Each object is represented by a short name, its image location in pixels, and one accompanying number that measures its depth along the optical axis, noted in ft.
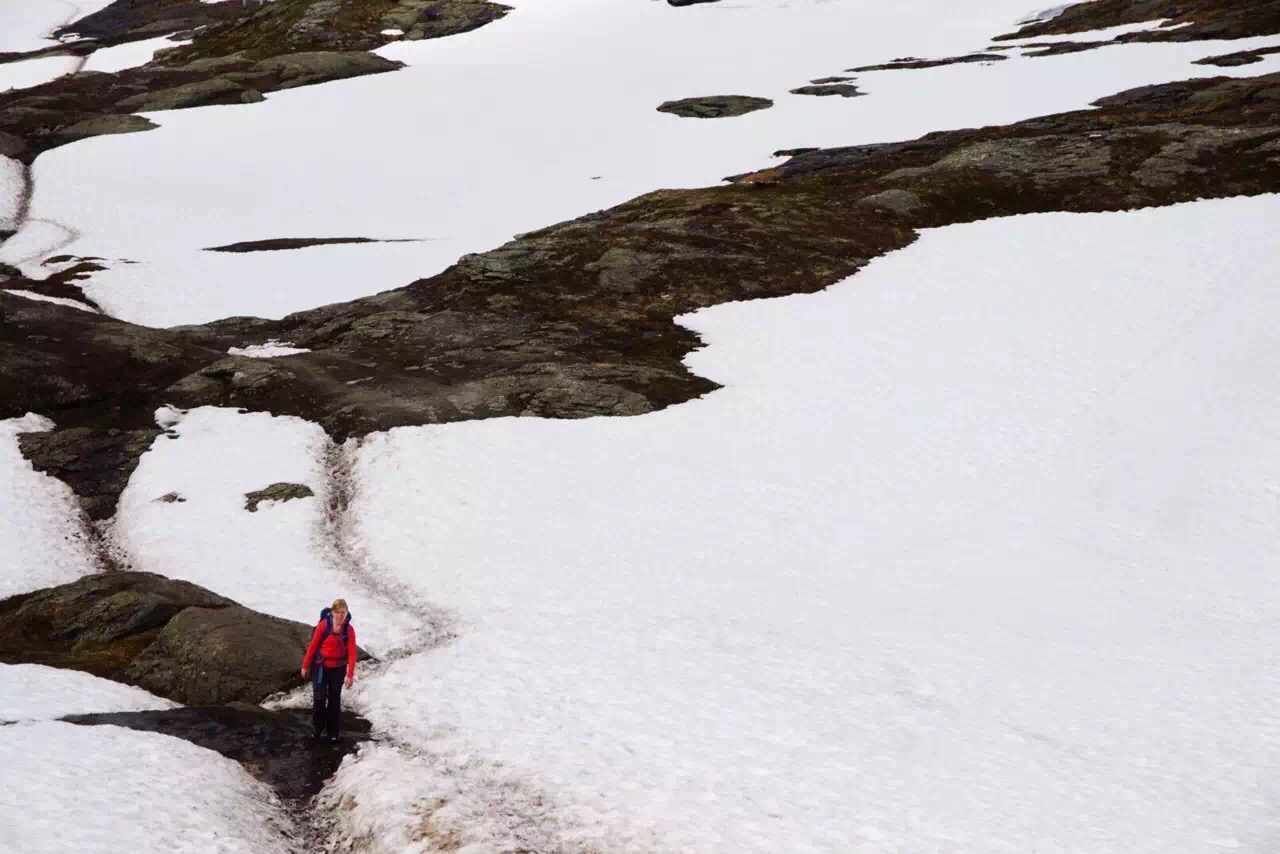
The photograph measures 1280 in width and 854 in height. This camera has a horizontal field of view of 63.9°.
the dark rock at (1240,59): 279.49
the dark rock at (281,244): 211.82
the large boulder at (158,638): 69.97
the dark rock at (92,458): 110.42
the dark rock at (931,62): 332.39
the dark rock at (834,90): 311.47
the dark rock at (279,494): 105.19
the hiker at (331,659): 60.90
